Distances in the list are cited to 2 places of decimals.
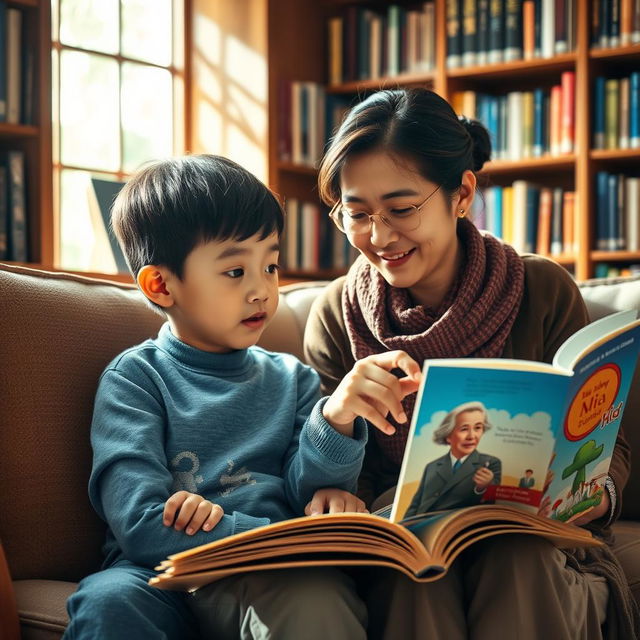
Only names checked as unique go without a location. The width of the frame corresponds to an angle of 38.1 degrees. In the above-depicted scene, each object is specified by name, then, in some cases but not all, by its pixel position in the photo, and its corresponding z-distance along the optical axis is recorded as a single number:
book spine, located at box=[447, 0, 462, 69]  3.57
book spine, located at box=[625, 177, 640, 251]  3.34
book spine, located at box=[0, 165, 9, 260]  2.89
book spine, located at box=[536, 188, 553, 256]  3.49
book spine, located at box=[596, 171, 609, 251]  3.38
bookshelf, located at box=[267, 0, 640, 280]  3.35
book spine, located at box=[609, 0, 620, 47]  3.26
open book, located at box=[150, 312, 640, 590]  0.94
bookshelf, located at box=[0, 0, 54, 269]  2.93
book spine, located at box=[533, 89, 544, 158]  3.48
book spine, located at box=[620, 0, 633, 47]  3.23
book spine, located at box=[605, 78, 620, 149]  3.35
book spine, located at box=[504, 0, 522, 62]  3.46
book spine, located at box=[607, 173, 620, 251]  3.37
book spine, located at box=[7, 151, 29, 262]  2.90
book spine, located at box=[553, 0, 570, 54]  3.36
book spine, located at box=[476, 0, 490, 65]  3.52
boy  1.02
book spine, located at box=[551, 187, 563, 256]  3.47
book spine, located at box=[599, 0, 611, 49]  3.28
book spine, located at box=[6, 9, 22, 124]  2.90
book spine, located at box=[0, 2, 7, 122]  2.88
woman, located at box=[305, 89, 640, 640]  1.41
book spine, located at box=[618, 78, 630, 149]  3.32
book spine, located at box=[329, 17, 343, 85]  3.85
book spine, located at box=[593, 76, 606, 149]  3.36
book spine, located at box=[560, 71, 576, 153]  3.39
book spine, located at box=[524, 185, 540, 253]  3.52
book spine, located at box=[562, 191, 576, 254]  3.45
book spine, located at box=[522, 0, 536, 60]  3.43
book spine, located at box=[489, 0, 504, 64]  3.49
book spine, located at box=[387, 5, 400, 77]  3.73
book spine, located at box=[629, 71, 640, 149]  3.30
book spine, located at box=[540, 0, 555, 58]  3.38
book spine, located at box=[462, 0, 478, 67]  3.54
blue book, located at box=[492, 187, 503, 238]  3.58
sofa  1.25
